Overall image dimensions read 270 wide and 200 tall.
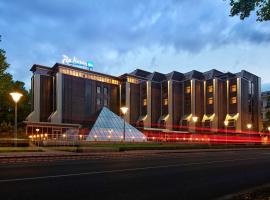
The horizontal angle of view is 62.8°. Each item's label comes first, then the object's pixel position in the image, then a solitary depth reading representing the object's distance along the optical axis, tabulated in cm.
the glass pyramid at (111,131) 3456
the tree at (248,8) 561
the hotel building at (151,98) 4938
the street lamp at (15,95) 1795
